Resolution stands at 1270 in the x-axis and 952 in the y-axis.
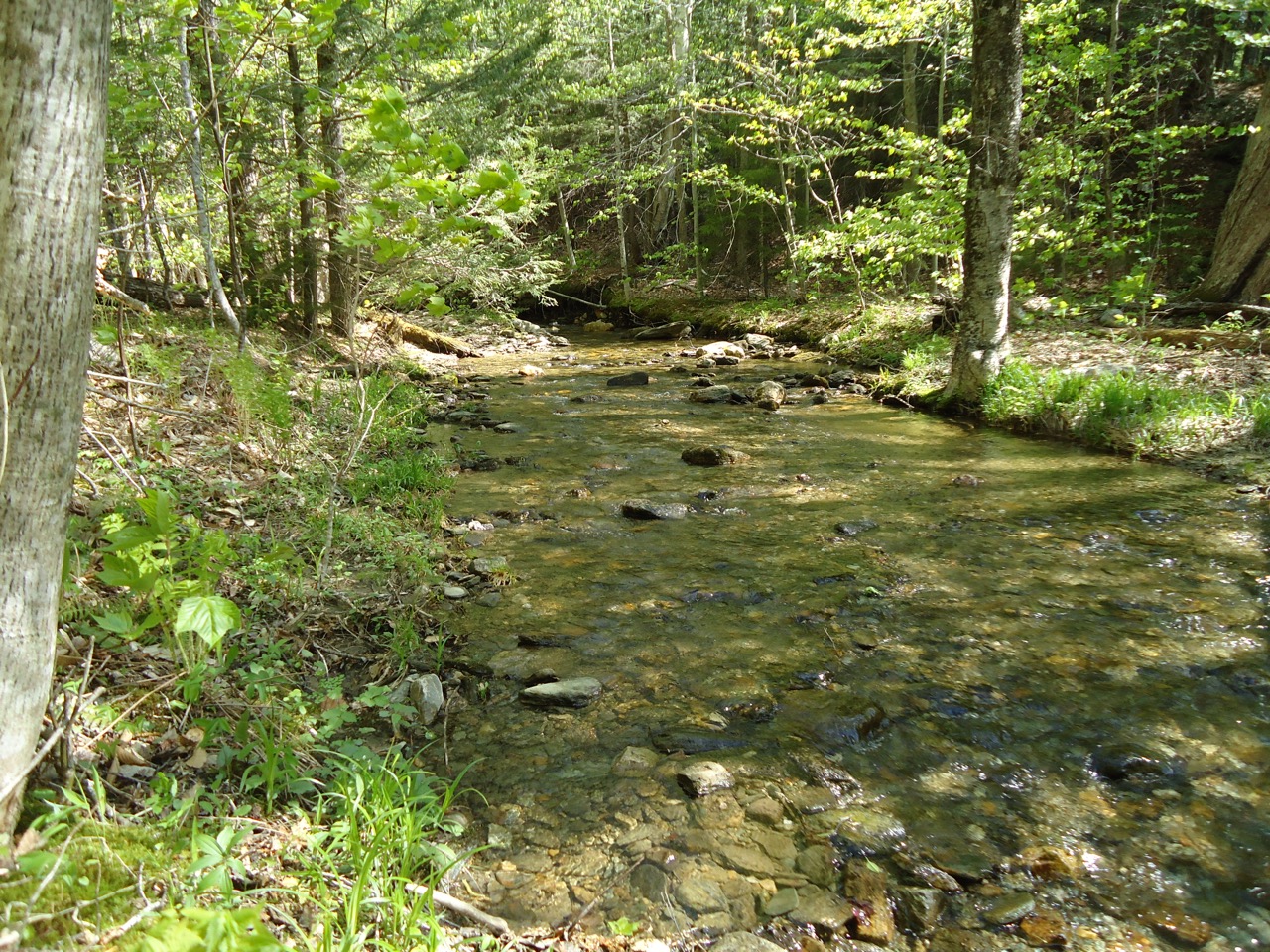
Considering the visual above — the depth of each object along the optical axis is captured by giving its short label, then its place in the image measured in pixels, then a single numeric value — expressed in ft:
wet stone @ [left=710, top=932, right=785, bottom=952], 8.20
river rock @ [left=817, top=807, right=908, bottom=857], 9.75
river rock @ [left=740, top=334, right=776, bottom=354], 58.90
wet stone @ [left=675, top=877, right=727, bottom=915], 8.79
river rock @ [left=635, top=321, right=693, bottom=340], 71.67
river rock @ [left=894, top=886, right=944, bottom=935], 8.61
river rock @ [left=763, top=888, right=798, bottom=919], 8.79
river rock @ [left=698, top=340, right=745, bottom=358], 56.44
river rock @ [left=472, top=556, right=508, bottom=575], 17.93
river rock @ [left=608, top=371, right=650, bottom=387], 46.80
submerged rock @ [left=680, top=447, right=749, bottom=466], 28.45
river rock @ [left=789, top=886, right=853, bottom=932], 8.63
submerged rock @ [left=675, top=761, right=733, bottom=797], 10.80
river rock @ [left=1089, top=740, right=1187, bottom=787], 10.96
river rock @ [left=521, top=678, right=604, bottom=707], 12.96
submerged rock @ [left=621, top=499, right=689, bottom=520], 22.71
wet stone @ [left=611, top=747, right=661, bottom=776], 11.22
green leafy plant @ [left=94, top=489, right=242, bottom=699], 7.85
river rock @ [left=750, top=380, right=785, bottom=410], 38.91
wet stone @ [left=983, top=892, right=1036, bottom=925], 8.66
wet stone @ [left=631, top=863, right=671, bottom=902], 8.97
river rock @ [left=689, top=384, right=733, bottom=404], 41.27
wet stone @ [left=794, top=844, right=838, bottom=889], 9.26
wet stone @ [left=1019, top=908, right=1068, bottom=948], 8.32
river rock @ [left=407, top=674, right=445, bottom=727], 12.16
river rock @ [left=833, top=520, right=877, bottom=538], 21.07
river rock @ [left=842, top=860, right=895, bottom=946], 8.50
